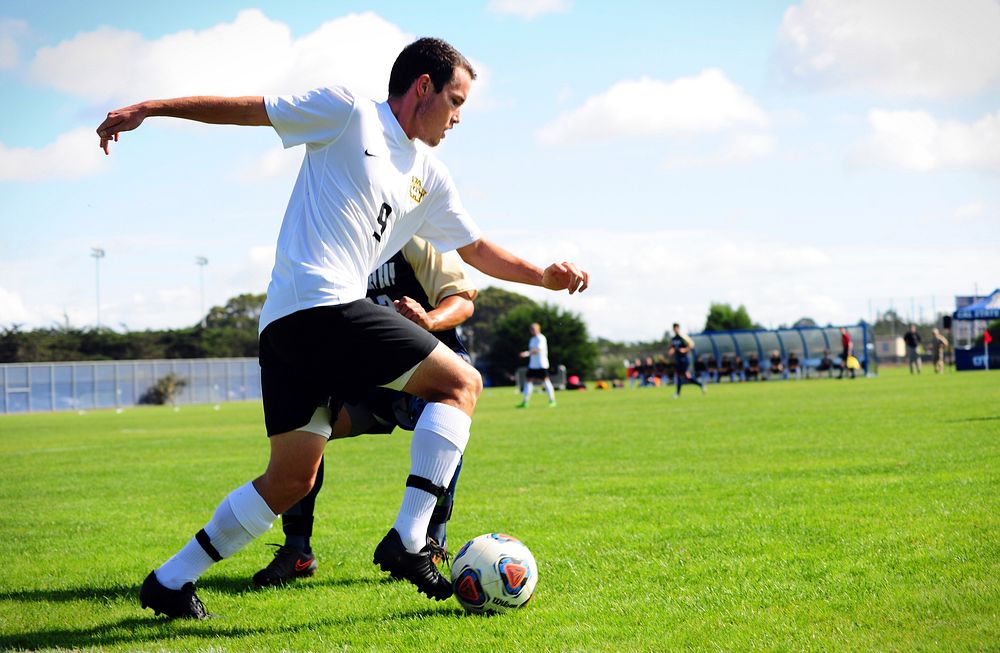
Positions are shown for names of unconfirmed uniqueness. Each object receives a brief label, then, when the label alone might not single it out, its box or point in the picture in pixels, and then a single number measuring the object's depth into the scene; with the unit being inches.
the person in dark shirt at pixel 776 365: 1804.9
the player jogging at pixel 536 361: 1083.9
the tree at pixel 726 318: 2790.4
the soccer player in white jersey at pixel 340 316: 146.1
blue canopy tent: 1737.2
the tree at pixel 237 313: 3550.7
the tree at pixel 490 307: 3452.3
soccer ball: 154.6
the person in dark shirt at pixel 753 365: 1814.7
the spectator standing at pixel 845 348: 1667.1
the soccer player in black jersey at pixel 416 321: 194.7
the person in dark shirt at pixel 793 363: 1811.0
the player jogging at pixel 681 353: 1134.4
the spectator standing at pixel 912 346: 1569.9
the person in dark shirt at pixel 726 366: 1843.0
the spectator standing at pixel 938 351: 1614.4
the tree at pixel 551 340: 2682.1
